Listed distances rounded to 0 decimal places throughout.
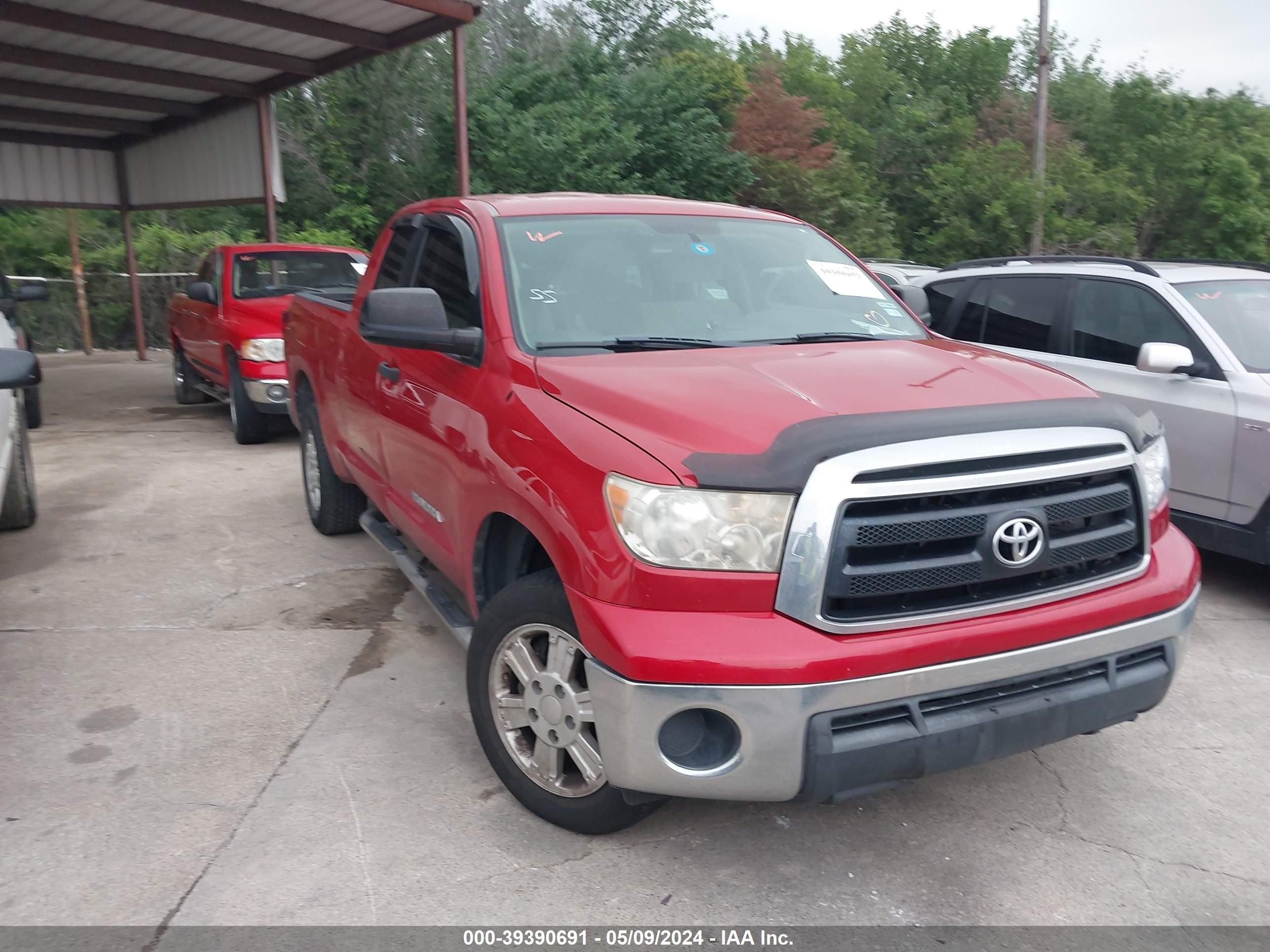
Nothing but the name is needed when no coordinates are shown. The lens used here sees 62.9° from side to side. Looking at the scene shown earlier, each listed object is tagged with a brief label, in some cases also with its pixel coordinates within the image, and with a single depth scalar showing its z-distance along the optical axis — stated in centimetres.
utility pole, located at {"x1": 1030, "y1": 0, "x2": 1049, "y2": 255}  1961
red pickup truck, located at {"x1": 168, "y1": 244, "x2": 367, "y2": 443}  902
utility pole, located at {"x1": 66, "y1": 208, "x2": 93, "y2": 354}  1911
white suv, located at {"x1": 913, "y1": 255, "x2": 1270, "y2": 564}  511
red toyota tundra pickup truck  253
